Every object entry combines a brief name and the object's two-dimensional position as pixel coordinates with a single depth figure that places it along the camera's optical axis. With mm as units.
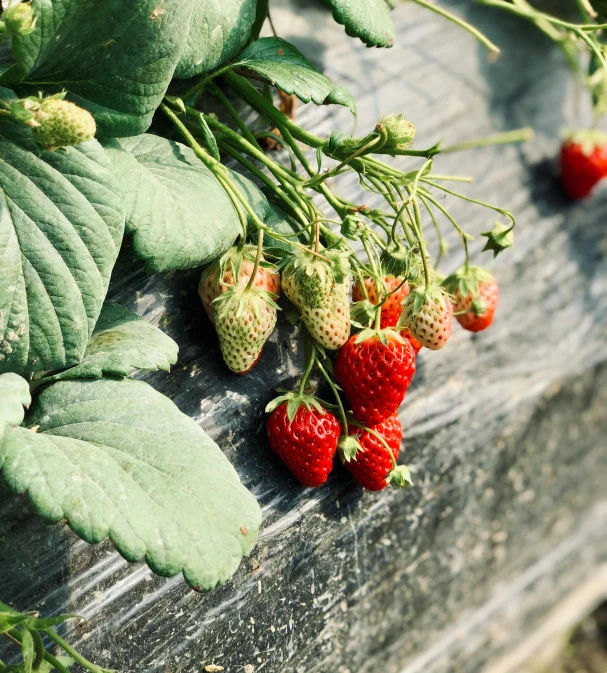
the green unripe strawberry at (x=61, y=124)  657
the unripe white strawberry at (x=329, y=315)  744
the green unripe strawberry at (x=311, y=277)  731
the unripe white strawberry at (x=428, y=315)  756
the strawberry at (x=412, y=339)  775
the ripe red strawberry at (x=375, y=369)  754
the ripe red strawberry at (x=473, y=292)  819
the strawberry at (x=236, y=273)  743
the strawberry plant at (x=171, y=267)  677
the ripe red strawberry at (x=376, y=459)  780
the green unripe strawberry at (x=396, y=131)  716
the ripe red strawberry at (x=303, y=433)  759
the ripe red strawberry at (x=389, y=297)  770
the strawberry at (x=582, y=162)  973
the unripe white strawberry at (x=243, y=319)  736
